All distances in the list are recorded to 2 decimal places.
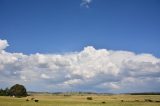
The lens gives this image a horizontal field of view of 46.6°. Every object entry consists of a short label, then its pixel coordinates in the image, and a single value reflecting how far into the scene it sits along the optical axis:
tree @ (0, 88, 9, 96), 81.38
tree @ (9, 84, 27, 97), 78.66
